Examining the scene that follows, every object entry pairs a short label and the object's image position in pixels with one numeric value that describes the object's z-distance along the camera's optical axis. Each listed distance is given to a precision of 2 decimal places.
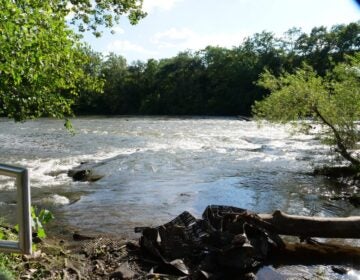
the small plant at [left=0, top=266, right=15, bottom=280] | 4.60
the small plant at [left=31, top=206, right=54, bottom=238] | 5.66
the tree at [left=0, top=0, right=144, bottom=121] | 5.88
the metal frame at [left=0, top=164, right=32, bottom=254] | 3.68
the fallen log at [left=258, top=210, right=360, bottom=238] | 10.16
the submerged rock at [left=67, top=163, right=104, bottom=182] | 20.00
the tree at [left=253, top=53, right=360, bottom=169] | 19.12
